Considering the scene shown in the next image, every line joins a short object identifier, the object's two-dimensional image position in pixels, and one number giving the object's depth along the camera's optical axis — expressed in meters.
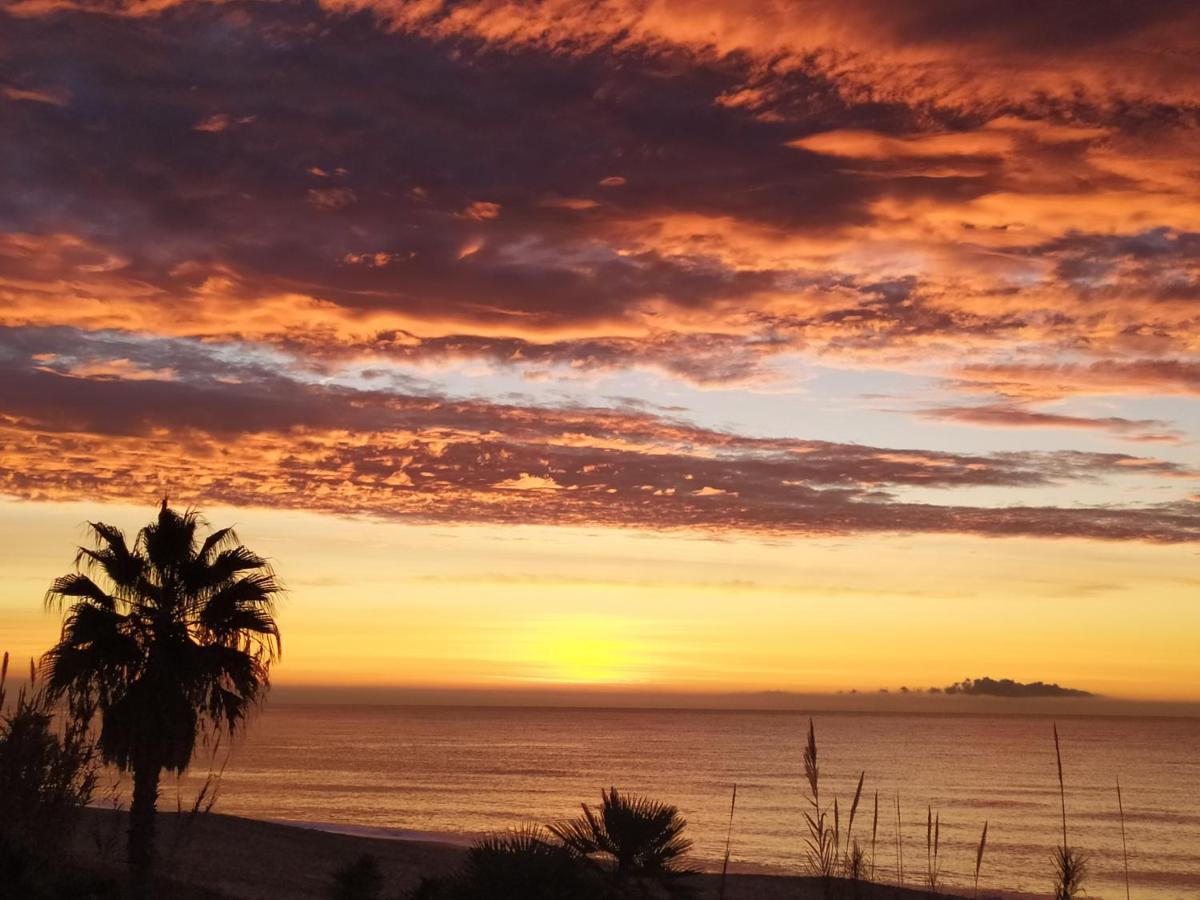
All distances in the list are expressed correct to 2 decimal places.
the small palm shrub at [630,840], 12.77
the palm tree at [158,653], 20.53
